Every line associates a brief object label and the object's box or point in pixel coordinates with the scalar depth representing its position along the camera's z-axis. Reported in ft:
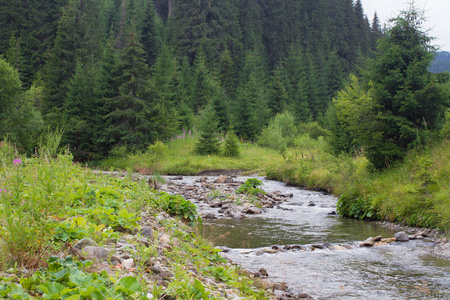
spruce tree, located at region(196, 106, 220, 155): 91.61
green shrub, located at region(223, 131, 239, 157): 93.76
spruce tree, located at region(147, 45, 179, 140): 101.35
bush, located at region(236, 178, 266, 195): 47.55
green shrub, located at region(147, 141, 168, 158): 90.94
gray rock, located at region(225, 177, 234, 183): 61.98
